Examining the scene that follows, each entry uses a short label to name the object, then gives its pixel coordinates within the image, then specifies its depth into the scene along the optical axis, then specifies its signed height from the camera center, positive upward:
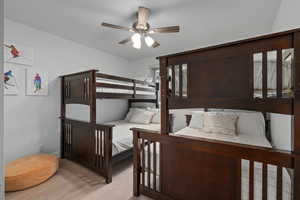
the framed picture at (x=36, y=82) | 2.40 +0.28
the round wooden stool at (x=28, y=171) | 1.78 -0.94
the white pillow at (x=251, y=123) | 2.41 -0.41
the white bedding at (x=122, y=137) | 2.26 -0.64
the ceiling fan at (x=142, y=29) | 1.93 +1.00
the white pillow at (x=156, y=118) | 3.66 -0.47
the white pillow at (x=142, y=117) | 3.59 -0.44
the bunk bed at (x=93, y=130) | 2.03 -0.48
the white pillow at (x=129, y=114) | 3.89 -0.40
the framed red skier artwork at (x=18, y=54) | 2.17 +0.69
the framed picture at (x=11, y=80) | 2.17 +0.29
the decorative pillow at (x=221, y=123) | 2.34 -0.39
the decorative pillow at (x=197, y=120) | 2.73 -0.40
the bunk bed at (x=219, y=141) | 0.92 -0.29
